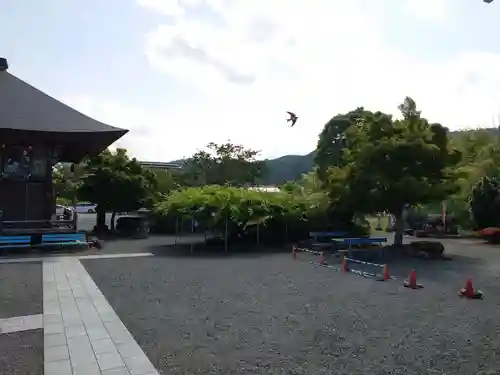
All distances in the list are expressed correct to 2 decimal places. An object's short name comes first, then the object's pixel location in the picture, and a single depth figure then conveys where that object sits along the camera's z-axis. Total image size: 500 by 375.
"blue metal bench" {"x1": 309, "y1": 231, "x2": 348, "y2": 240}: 19.42
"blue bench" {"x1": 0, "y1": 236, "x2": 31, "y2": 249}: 16.02
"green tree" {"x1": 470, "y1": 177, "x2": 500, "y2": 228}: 23.98
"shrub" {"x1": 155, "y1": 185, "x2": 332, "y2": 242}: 17.98
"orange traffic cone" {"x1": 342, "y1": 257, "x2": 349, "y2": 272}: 12.77
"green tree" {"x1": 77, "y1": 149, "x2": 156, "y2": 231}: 24.16
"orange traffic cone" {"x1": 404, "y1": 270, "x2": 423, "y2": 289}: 10.31
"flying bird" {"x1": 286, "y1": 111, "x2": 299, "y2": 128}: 21.28
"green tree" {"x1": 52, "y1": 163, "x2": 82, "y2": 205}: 25.58
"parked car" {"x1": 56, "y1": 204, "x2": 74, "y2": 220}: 20.80
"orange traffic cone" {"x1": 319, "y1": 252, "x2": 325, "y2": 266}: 14.25
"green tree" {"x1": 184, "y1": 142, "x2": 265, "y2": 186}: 38.97
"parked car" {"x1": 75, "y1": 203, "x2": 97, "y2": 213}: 54.01
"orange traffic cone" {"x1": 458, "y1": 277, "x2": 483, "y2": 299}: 9.26
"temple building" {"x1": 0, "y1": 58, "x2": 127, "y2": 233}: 17.45
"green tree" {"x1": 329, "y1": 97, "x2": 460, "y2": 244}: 15.77
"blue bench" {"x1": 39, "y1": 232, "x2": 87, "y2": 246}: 17.02
